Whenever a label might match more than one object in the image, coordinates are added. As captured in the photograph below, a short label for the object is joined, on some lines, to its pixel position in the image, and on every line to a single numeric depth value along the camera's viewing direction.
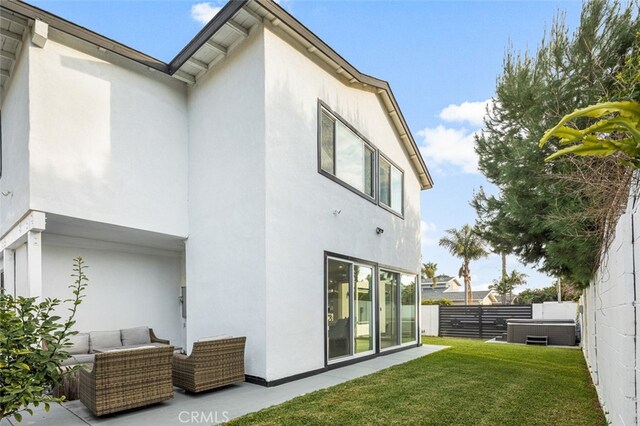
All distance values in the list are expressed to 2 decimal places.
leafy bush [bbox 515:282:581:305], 30.13
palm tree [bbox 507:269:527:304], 34.42
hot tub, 13.41
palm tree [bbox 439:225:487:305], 33.47
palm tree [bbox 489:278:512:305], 32.86
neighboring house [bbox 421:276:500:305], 37.97
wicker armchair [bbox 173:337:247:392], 5.72
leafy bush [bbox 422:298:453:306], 22.70
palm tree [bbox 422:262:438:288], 44.75
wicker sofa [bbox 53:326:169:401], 7.21
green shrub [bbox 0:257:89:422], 2.83
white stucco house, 6.61
